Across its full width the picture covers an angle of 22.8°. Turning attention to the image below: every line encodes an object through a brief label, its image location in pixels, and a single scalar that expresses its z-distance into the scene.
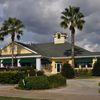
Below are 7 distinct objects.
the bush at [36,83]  20.42
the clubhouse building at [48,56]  42.76
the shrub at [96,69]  36.89
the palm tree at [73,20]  41.38
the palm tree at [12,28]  43.37
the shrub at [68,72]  35.06
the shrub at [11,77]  24.92
